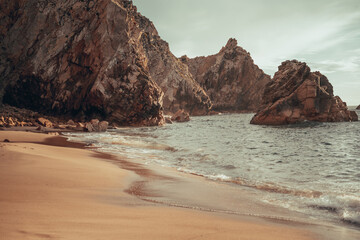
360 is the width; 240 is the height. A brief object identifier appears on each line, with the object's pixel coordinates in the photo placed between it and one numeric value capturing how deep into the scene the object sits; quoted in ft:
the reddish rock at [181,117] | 174.50
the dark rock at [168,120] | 153.56
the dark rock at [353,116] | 120.84
